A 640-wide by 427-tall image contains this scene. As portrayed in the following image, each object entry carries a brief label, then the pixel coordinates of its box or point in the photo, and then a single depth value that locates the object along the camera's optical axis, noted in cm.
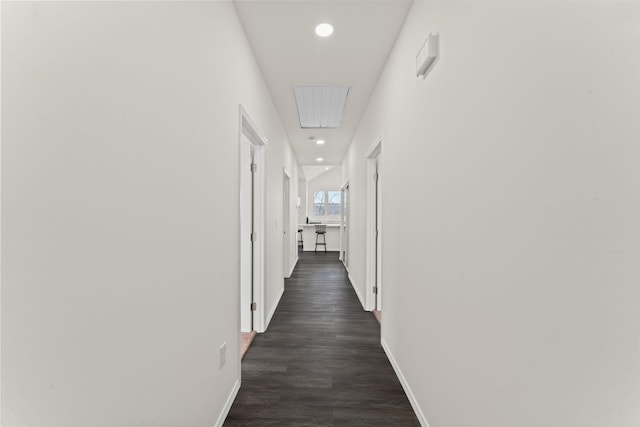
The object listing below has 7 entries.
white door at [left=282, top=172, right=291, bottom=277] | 559
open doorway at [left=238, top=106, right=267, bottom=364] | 314
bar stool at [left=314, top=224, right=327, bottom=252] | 973
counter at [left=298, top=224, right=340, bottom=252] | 996
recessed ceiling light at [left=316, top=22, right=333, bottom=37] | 224
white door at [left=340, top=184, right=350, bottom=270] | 667
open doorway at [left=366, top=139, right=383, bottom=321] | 386
